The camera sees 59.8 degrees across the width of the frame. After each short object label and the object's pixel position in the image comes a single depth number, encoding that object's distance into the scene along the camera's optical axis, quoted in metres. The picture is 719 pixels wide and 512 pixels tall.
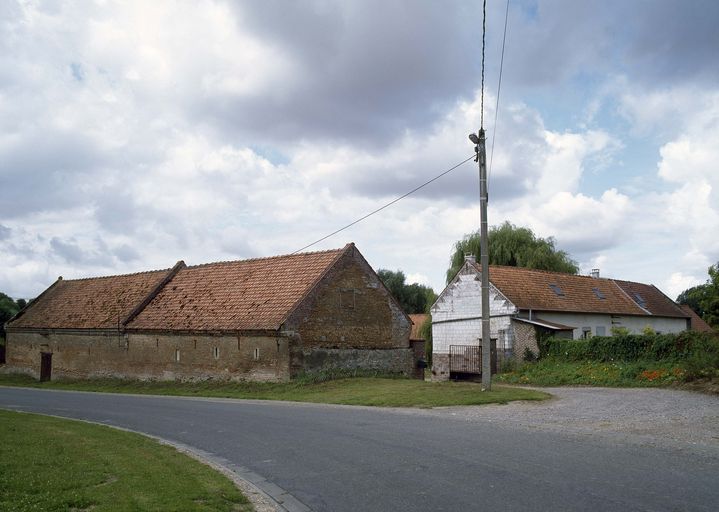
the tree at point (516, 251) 46.84
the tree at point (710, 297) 21.30
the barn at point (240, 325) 27.61
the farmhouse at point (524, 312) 33.16
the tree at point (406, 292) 76.81
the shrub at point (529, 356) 31.80
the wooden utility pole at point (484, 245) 19.89
